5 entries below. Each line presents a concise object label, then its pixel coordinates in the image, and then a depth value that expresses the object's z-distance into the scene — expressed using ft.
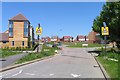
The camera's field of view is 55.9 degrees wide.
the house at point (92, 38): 200.89
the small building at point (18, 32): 106.47
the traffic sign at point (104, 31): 37.52
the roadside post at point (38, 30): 42.88
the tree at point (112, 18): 59.37
